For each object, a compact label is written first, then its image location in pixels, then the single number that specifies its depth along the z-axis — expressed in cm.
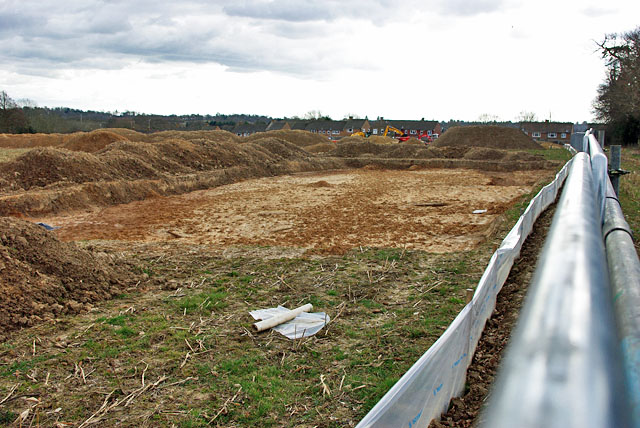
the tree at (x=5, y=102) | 6506
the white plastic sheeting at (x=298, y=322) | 559
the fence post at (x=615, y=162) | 739
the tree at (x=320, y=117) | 10681
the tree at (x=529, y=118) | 10672
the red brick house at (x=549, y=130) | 8175
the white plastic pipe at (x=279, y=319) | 567
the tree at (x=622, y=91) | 3726
